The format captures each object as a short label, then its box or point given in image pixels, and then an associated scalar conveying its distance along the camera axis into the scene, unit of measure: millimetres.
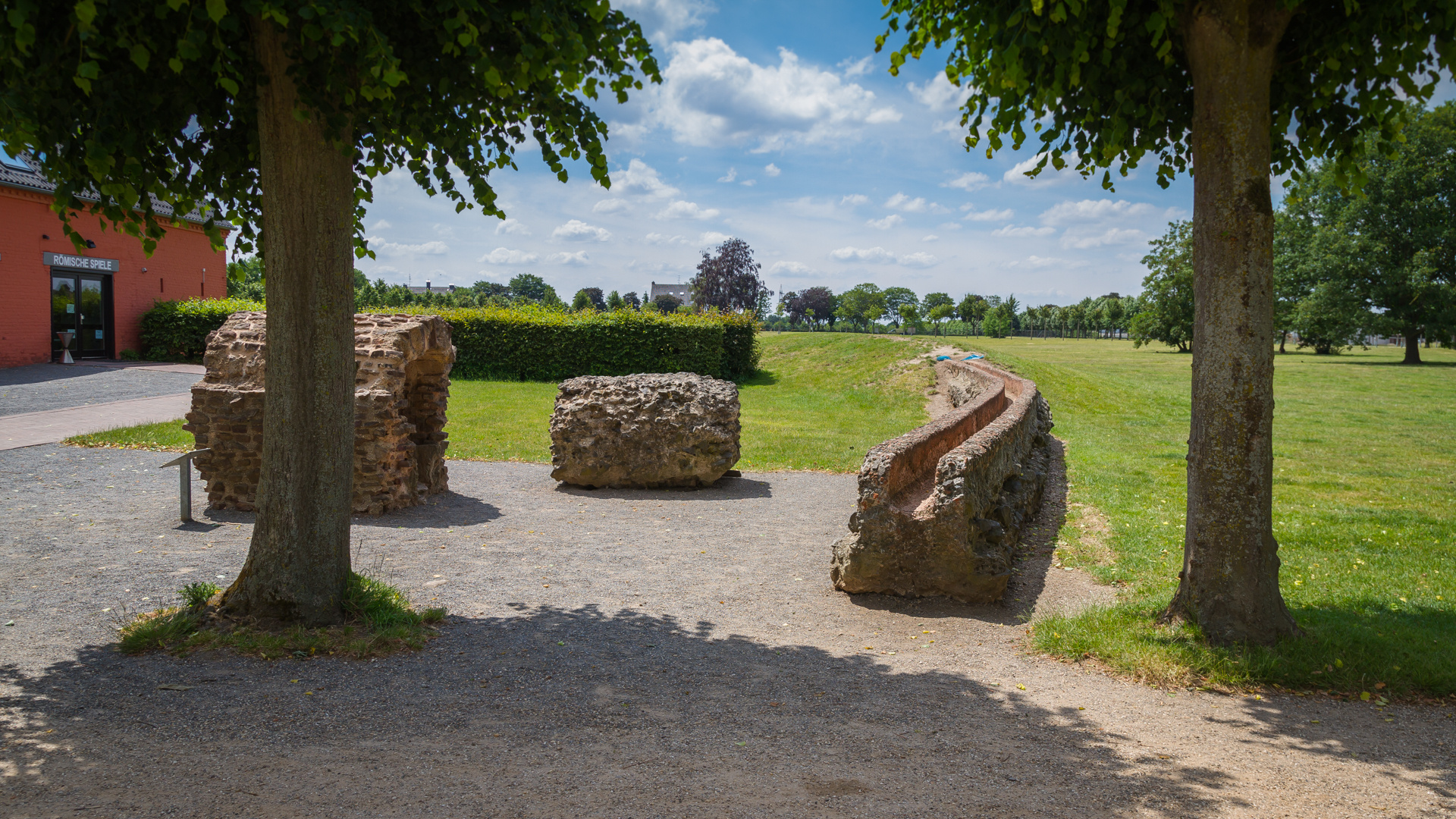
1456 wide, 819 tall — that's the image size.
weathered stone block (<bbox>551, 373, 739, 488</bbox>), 10875
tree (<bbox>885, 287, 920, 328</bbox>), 132375
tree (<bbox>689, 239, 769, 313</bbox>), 78062
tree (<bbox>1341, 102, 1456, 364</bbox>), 44125
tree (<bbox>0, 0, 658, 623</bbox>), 4336
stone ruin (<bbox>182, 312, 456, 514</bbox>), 9016
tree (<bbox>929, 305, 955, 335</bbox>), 112419
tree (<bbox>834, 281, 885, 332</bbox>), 124375
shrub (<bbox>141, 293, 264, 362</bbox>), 26812
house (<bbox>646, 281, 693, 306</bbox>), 134625
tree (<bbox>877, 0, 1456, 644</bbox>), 4934
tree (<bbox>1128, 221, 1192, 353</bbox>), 56781
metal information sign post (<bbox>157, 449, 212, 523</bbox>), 8492
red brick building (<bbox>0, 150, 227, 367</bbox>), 22922
